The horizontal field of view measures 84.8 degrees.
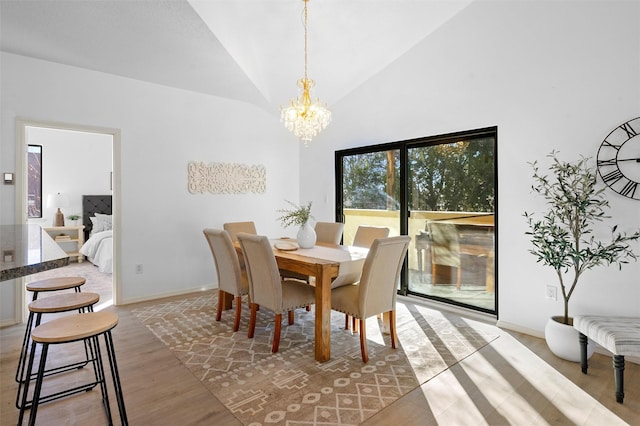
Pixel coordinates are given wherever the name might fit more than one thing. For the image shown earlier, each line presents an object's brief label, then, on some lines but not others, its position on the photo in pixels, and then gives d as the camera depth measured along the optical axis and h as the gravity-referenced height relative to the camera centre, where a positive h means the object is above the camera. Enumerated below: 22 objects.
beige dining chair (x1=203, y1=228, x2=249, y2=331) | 3.19 -0.52
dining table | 2.70 -0.47
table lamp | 6.65 +0.14
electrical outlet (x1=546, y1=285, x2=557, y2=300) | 3.14 -0.72
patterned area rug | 2.13 -1.15
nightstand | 6.50 -0.51
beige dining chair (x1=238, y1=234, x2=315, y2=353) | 2.79 -0.65
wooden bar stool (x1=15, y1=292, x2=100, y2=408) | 1.90 -0.53
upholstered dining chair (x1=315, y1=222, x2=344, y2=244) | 4.26 -0.25
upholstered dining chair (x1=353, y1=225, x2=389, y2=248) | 3.81 -0.25
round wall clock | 2.69 +0.42
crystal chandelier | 3.36 +0.94
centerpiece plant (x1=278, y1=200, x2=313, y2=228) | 3.46 -0.04
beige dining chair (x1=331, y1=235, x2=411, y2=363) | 2.65 -0.62
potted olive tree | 2.72 -0.18
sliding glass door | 3.73 +0.06
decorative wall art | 4.73 +0.48
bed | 5.59 -0.37
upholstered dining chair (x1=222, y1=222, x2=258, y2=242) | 4.26 -0.21
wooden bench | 2.15 -0.79
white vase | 3.48 -0.25
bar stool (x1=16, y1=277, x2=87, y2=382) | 2.25 -0.50
